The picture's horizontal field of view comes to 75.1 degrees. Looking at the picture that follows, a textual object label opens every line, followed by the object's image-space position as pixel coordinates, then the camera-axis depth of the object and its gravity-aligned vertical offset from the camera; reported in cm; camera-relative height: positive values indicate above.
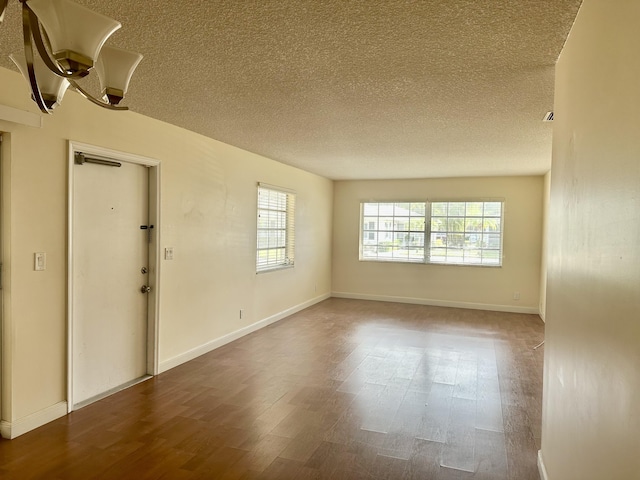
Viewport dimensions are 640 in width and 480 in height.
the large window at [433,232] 722 +4
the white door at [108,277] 314 -40
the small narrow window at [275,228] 569 +5
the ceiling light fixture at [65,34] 121 +58
